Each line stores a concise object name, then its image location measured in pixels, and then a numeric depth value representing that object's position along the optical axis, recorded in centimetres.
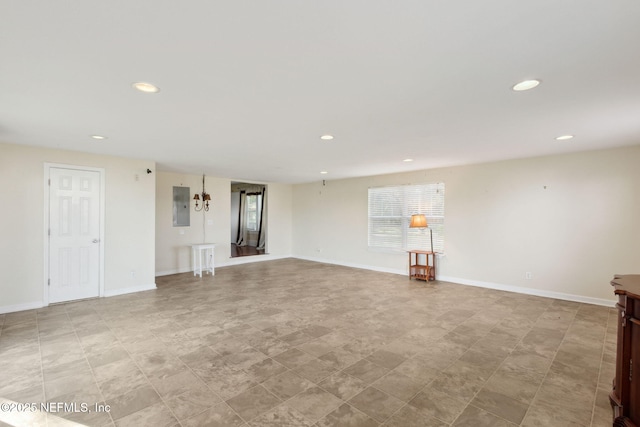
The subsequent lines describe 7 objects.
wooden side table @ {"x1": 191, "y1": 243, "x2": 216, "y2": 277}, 677
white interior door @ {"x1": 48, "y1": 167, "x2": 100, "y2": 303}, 450
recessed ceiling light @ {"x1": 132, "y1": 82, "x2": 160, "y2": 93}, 219
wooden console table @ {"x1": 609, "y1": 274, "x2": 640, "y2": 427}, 181
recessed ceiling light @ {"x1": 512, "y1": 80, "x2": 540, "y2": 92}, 215
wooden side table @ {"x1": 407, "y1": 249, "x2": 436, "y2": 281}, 612
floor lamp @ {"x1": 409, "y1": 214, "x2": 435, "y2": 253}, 593
